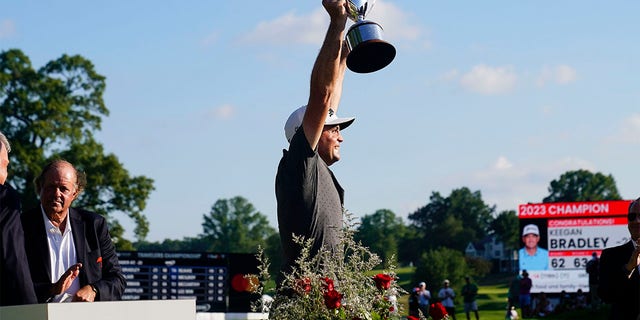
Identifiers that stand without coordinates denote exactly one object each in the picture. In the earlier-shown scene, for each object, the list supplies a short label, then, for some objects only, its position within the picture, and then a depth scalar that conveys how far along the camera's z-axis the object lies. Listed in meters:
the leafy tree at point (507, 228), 116.25
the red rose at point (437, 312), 4.18
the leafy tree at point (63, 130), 42.50
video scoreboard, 40.66
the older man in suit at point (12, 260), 4.89
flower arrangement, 4.00
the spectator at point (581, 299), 38.34
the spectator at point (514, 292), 35.75
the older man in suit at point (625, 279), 6.61
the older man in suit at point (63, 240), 5.38
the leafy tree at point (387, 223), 130.12
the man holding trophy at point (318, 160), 4.61
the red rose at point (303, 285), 4.03
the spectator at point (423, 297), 30.31
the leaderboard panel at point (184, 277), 27.31
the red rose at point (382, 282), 4.15
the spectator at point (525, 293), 36.28
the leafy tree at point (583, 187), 117.12
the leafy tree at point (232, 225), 132.38
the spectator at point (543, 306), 39.28
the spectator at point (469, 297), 34.78
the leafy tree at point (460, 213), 128.00
